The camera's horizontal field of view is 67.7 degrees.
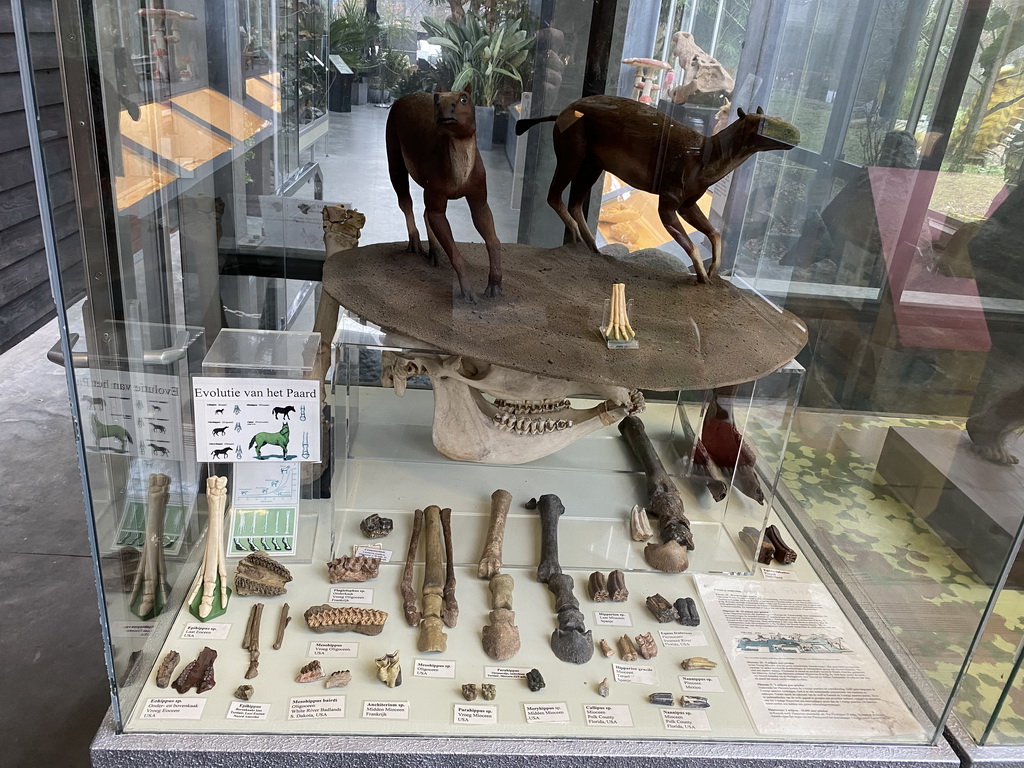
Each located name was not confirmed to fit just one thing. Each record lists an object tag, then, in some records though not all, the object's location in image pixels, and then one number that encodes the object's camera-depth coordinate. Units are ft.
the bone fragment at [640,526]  5.69
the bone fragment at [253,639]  4.22
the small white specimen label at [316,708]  3.96
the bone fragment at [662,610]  4.95
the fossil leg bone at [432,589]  4.48
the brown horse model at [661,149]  4.65
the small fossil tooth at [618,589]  5.11
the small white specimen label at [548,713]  4.07
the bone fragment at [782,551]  5.73
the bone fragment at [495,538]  5.19
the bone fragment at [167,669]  4.08
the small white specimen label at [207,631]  4.50
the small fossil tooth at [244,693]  4.03
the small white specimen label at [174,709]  3.89
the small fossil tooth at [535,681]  4.24
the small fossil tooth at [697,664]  4.56
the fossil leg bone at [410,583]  4.70
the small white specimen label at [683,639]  4.78
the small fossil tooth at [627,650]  4.57
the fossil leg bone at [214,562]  4.55
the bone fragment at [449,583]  4.72
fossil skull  5.39
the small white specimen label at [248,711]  3.93
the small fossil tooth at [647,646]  4.61
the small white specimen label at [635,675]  4.42
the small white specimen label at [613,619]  4.91
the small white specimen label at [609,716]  4.09
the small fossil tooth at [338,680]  4.14
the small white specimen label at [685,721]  4.13
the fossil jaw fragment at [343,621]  4.56
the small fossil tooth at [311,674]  4.16
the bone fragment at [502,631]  4.45
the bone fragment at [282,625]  4.44
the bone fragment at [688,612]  4.97
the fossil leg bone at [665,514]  5.45
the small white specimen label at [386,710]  3.99
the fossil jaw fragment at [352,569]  5.01
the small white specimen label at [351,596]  4.86
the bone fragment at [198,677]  4.06
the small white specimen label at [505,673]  4.35
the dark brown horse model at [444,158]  4.12
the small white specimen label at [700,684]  4.41
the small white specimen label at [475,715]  4.02
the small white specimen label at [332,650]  4.41
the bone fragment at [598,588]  5.09
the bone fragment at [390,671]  4.18
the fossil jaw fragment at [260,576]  4.82
